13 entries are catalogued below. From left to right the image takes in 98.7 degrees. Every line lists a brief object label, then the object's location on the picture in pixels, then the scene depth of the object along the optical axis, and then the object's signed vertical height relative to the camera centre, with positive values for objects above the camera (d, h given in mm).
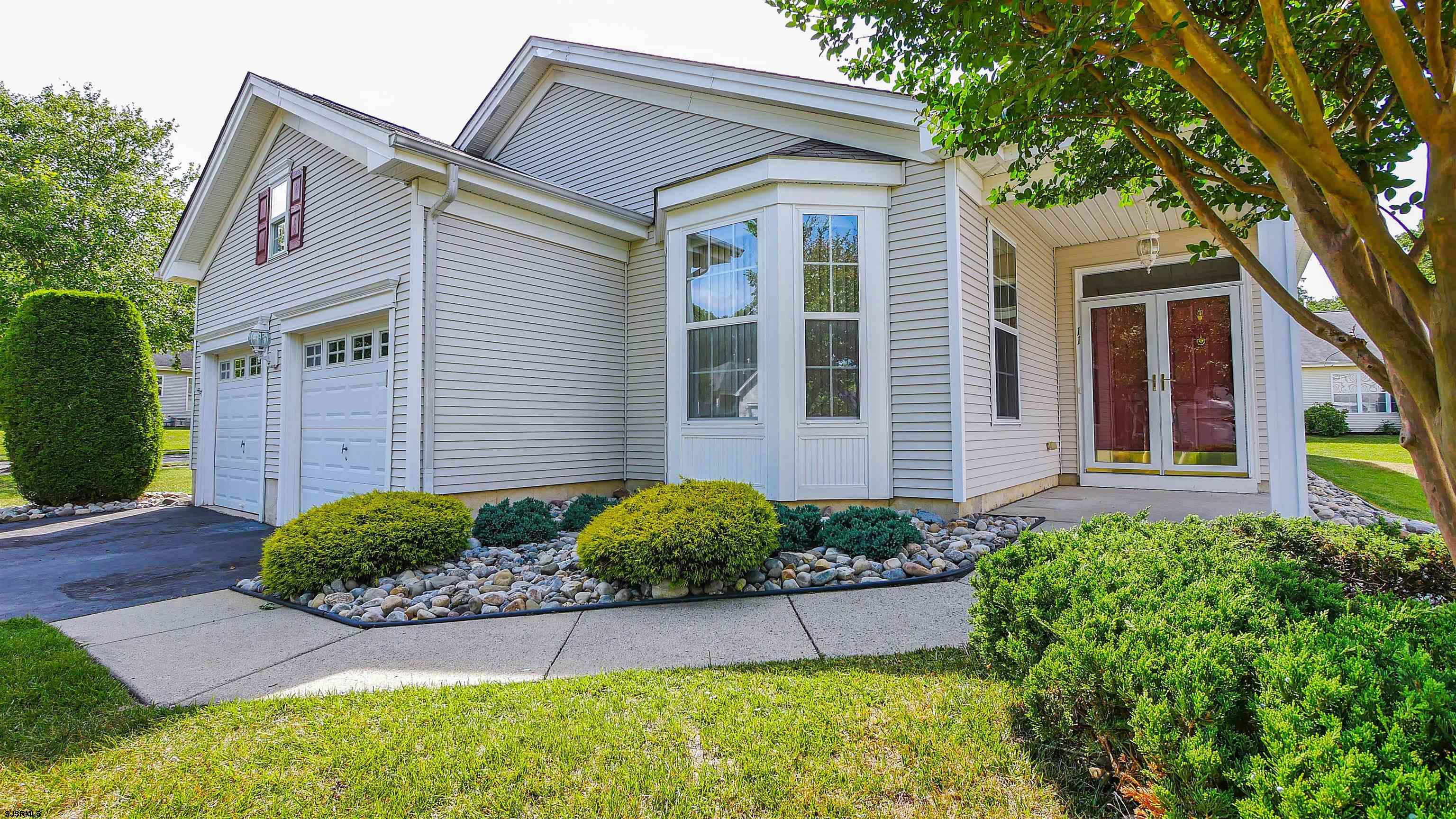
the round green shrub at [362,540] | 4367 -839
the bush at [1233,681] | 1260 -657
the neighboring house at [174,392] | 30141 +1770
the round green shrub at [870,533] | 4727 -861
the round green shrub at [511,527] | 5758 -950
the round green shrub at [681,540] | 4012 -760
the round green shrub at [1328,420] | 20688 -8
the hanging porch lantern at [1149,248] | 7766 +2158
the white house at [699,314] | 6191 +1249
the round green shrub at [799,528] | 5000 -856
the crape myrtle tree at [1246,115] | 1669 +1160
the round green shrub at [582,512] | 6242 -892
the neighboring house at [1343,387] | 22906 +1249
